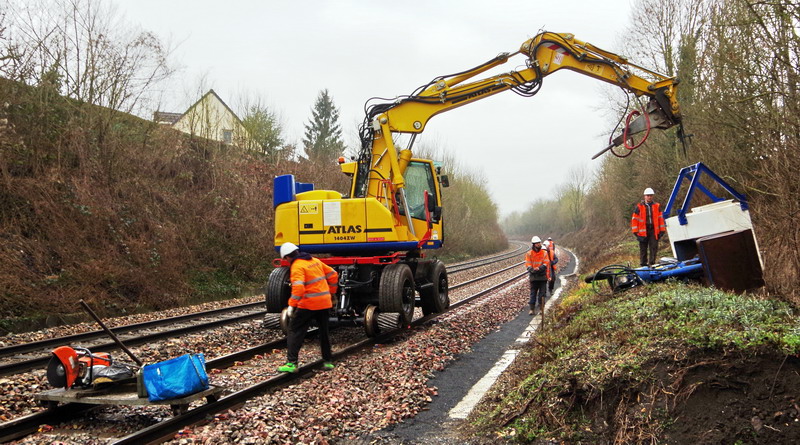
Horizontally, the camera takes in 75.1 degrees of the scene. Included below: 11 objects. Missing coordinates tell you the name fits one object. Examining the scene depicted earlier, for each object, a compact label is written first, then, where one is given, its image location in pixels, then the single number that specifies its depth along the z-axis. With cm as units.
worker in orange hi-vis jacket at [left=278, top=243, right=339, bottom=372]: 662
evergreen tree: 4628
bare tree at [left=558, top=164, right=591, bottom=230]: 7181
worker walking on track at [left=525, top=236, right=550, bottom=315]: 1180
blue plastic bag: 467
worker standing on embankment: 1126
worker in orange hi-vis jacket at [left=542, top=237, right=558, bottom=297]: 1346
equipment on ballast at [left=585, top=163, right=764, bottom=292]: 742
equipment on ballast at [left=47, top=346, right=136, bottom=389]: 505
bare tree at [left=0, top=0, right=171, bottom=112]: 1363
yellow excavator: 861
